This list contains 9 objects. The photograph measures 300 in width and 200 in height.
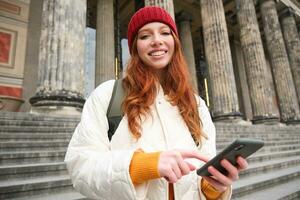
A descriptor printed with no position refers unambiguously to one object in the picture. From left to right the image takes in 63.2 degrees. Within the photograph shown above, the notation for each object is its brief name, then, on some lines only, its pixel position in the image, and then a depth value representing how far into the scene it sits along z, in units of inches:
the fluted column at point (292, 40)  680.4
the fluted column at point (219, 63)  398.9
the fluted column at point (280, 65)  585.6
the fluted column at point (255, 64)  482.6
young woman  31.7
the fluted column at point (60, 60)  212.4
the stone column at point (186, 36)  642.8
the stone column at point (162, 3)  330.6
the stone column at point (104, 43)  443.2
